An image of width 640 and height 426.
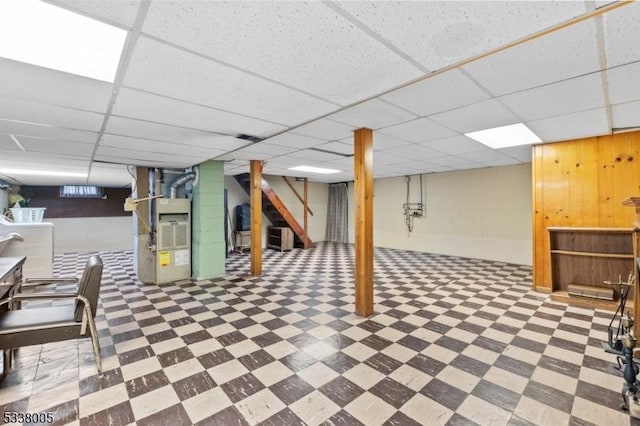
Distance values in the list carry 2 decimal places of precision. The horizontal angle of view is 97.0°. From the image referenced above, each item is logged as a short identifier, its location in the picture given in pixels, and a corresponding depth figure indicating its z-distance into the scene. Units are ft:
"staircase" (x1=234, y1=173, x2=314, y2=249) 26.04
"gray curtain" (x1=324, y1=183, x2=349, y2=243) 32.65
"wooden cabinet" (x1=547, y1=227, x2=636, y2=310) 11.76
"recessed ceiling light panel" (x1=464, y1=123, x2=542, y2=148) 11.10
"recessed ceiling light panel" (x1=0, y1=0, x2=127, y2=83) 4.18
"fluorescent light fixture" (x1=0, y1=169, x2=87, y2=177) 19.47
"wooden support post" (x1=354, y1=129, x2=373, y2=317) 10.52
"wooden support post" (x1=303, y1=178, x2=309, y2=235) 29.81
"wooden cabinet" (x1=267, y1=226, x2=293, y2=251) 27.50
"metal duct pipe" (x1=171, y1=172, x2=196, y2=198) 17.42
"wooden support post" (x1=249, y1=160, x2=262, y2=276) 17.37
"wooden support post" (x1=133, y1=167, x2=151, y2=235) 16.83
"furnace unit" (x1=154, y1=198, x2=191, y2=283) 15.98
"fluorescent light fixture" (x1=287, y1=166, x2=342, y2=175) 21.35
